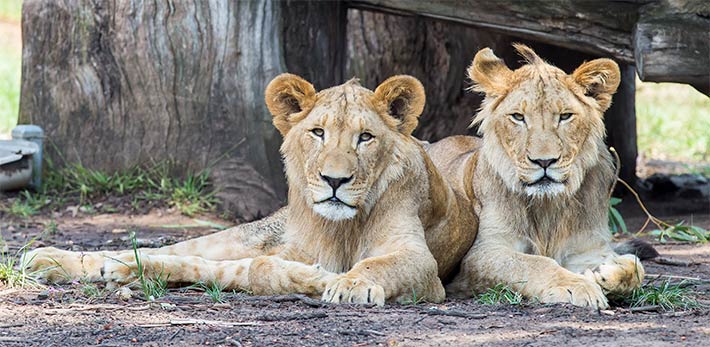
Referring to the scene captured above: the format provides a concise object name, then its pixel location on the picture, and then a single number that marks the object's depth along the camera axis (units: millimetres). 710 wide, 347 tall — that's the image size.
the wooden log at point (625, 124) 16609
